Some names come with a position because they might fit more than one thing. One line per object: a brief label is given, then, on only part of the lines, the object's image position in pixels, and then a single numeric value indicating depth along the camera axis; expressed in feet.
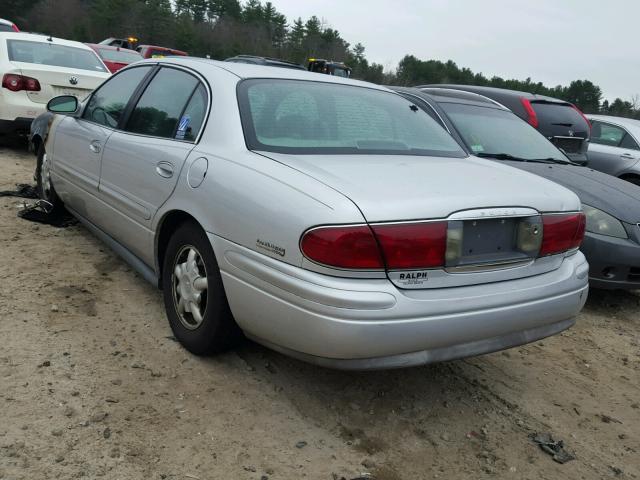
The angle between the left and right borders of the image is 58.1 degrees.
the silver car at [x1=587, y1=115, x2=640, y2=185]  27.09
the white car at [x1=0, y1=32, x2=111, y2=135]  23.79
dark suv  23.11
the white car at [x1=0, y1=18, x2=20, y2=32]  45.37
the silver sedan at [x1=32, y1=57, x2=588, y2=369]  7.38
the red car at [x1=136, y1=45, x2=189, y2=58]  62.34
